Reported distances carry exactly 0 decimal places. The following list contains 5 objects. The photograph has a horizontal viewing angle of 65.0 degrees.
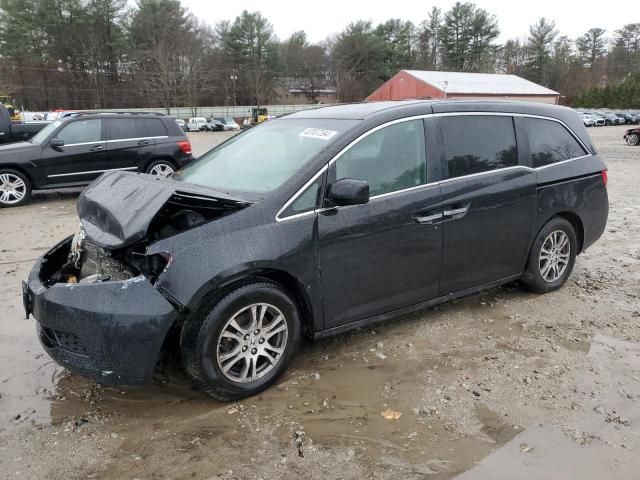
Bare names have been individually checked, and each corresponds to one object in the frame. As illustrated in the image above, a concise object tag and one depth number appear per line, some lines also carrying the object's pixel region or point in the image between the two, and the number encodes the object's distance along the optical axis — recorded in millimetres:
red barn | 51969
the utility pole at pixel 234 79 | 75000
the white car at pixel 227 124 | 48662
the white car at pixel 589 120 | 48125
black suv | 9164
